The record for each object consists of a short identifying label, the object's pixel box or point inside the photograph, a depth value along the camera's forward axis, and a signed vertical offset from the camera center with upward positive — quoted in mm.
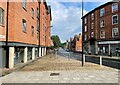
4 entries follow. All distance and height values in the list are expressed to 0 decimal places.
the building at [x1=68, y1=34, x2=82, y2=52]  42733 +1432
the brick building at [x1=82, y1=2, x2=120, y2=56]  17888 +3402
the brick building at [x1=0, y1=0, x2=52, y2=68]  6760 +1238
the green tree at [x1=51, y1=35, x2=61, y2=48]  53414 +3142
